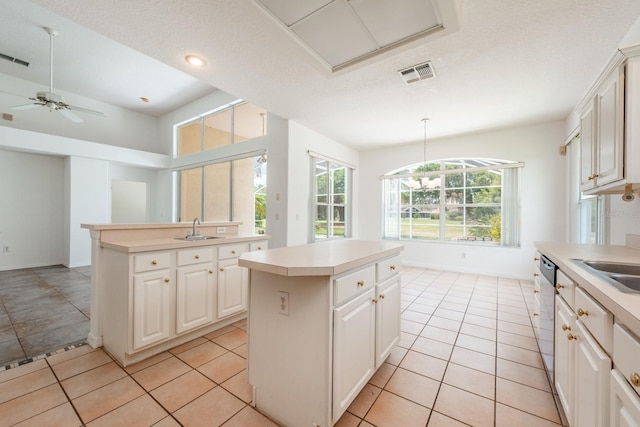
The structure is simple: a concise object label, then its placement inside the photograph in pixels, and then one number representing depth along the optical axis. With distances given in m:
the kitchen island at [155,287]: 1.97
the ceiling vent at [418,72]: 2.61
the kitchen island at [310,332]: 1.29
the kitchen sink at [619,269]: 1.31
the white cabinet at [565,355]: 1.26
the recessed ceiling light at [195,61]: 2.47
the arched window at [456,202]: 4.68
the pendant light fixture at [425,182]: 4.33
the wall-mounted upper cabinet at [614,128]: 1.41
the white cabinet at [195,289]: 2.24
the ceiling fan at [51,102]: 3.73
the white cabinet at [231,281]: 2.57
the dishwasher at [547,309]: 1.68
